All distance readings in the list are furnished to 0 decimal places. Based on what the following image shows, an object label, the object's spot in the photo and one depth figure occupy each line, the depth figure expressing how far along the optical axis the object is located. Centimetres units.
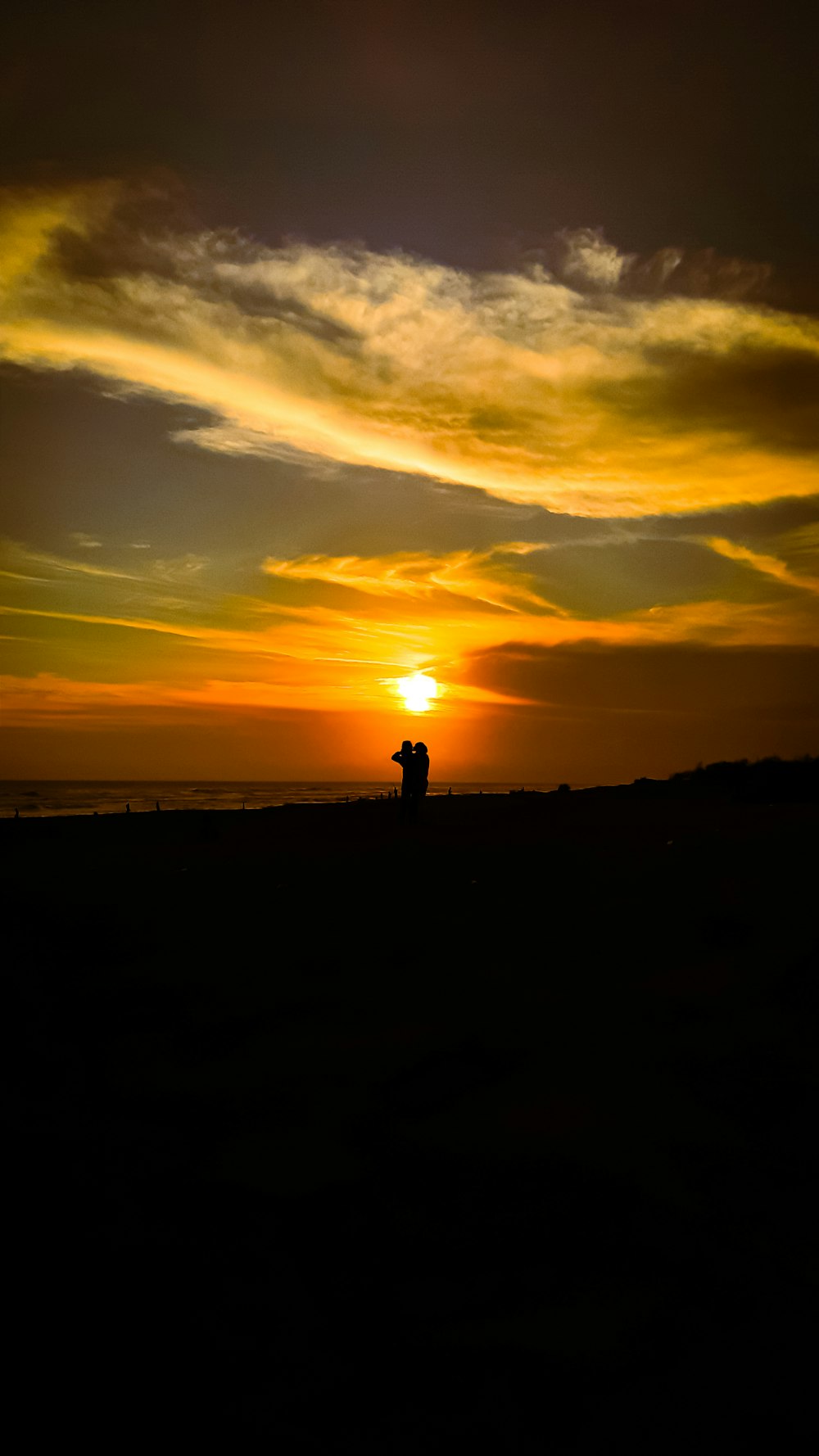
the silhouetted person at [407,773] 2072
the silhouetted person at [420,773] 2077
